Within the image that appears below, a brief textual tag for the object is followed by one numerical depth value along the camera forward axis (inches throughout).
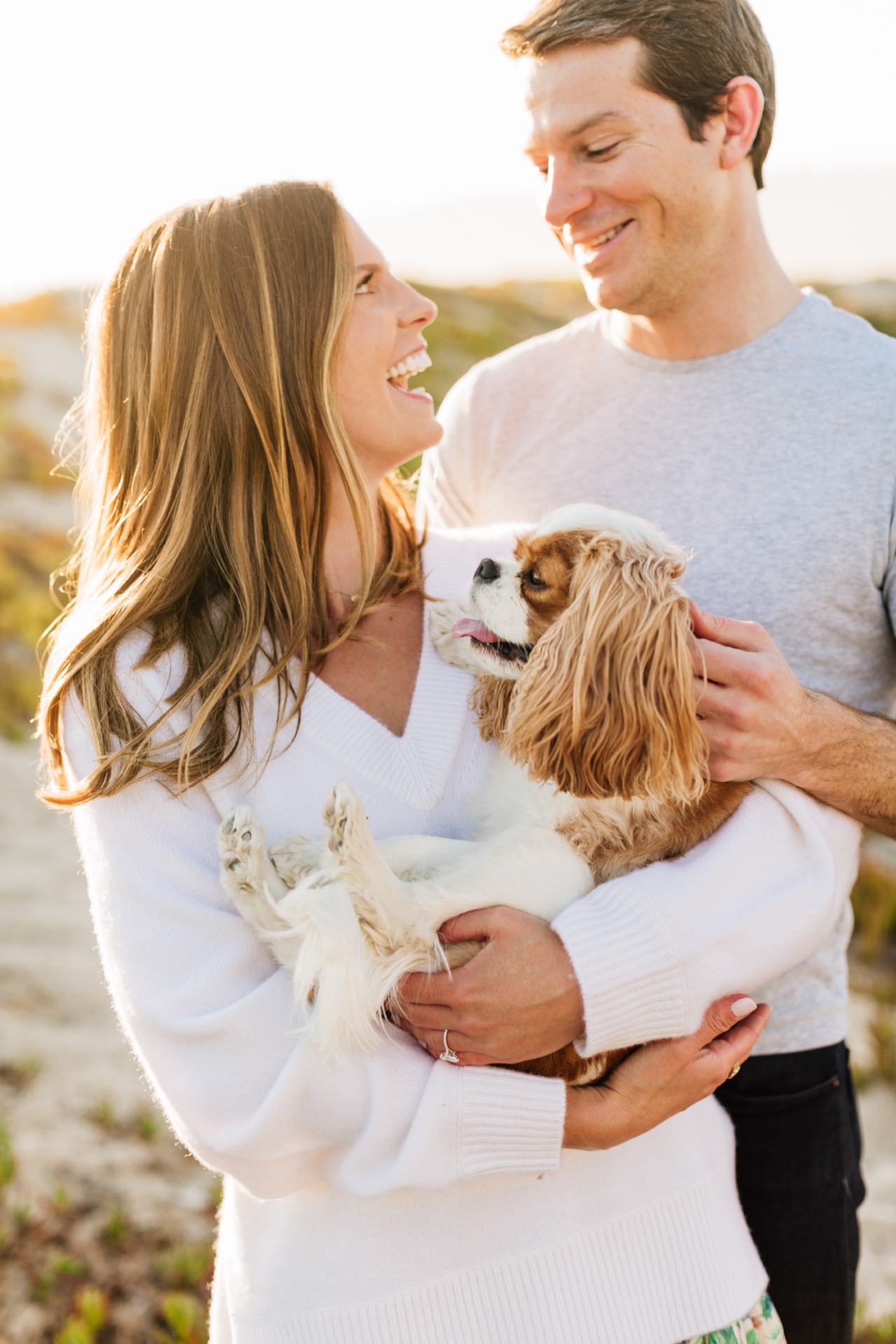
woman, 47.0
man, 56.9
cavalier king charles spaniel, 48.8
